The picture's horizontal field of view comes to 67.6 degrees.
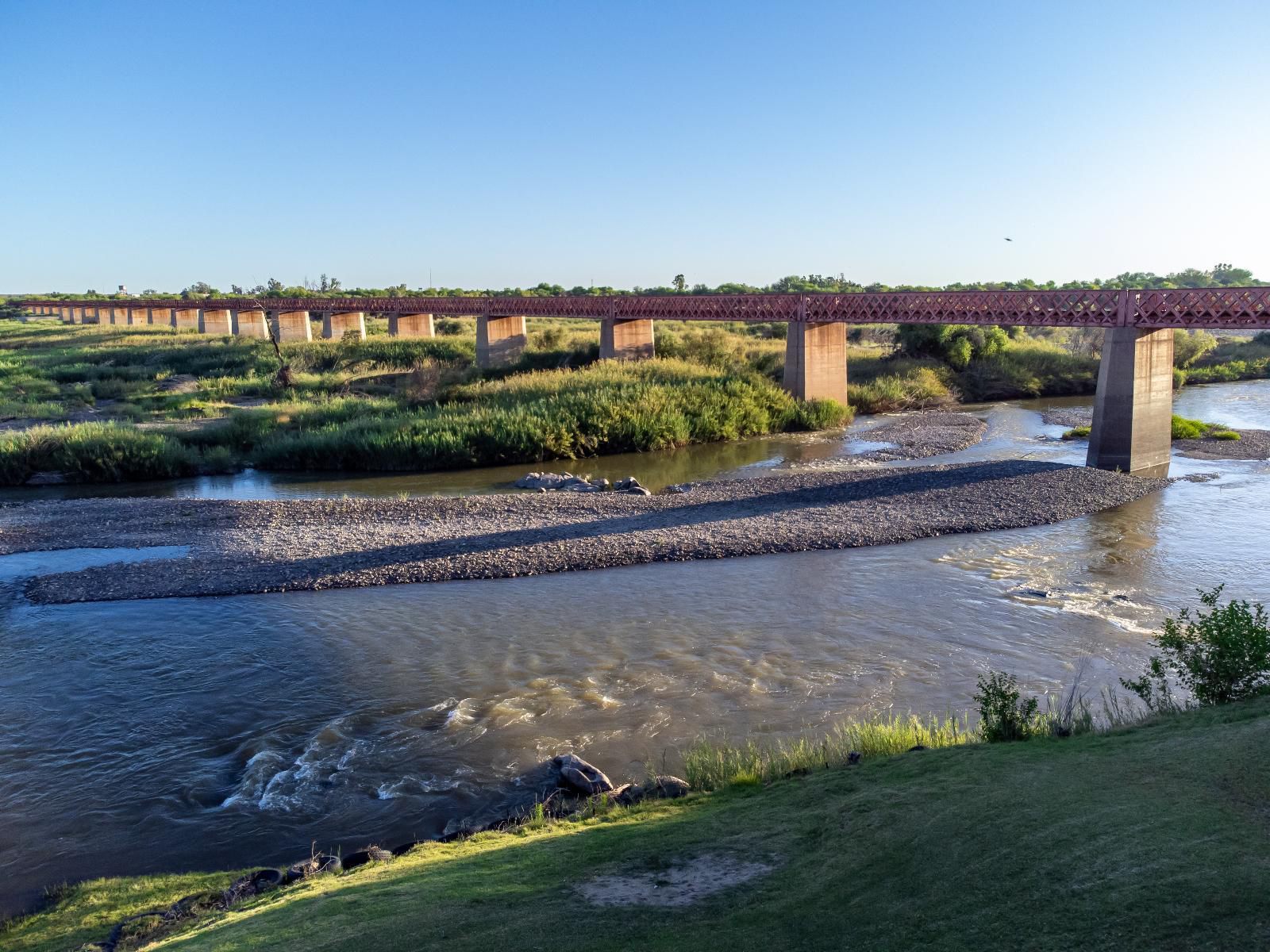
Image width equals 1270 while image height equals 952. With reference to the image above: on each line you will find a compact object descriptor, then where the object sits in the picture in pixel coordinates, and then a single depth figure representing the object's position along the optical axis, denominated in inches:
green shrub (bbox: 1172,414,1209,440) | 1329.2
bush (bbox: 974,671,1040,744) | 358.3
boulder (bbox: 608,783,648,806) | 358.6
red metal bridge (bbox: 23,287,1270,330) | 1022.4
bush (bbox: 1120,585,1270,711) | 350.0
